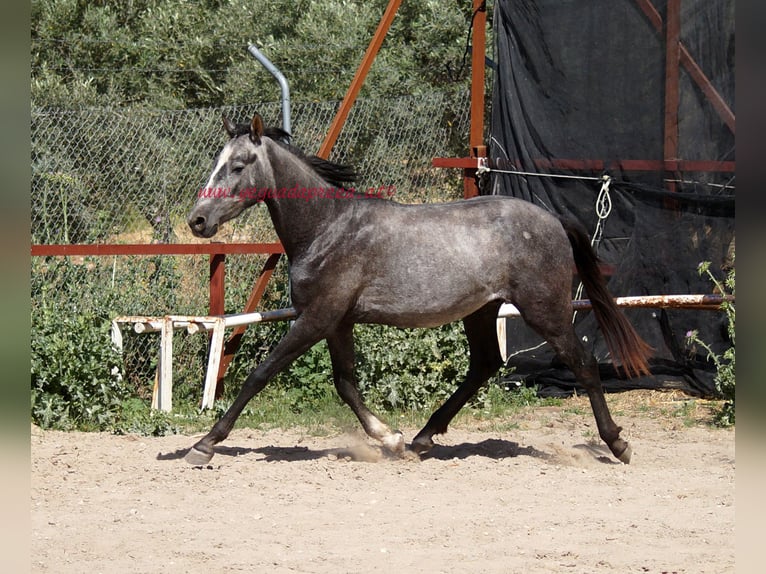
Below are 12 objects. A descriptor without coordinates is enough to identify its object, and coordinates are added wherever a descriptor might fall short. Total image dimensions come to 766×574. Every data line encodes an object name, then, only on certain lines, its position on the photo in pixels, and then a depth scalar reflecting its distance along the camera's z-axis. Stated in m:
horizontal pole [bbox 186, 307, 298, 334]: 13.95
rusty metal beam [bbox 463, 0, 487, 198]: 16.16
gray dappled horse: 11.13
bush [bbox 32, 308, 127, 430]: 13.26
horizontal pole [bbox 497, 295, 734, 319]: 14.39
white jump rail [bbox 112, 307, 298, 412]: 13.81
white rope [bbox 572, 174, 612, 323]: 15.94
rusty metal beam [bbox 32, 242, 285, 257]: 14.04
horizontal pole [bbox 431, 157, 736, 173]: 15.29
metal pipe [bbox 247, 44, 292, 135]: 14.52
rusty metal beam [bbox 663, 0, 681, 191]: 15.36
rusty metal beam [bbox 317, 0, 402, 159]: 15.04
